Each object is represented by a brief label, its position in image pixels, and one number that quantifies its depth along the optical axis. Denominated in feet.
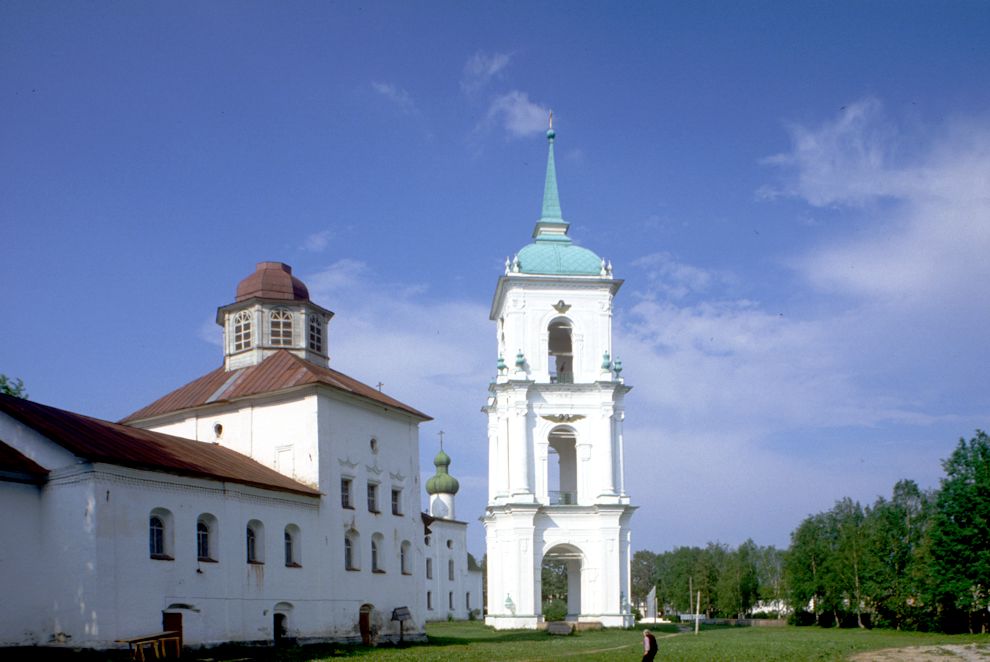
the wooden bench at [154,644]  84.48
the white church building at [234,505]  84.84
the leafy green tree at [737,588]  266.77
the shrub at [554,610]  246.27
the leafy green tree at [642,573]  411.34
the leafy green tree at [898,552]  168.76
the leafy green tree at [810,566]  202.59
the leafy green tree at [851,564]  185.96
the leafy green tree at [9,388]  148.15
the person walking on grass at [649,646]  75.36
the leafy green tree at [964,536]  144.36
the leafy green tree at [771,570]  313.12
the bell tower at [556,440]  171.73
